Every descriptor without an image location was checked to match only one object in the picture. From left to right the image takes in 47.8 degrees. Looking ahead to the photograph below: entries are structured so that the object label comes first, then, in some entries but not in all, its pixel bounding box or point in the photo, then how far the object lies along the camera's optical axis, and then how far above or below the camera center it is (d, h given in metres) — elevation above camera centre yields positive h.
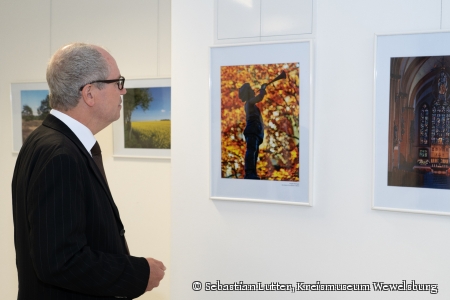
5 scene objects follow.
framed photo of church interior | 2.54 +0.05
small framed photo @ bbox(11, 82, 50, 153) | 4.80 +0.22
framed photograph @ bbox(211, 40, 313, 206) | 2.86 +0.05
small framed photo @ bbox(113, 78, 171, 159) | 4.24 +0.09
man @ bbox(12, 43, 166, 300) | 1.94 -0.29
